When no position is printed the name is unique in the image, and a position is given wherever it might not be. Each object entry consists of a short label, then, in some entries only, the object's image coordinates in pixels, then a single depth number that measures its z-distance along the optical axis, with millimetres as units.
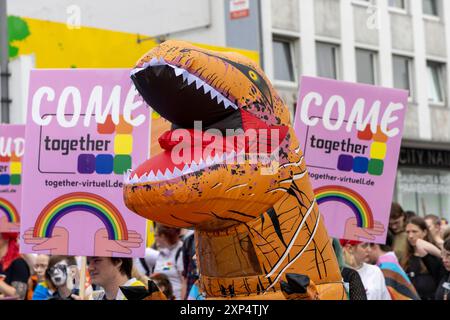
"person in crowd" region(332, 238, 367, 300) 4907
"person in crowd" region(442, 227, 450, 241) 8280
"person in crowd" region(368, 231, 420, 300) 6699
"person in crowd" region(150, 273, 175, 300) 6953
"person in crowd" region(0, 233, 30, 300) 8164
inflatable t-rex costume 3793
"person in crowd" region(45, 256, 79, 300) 7203
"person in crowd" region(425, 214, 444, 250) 9667
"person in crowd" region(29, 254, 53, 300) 9195
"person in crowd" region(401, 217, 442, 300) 8141
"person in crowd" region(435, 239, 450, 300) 7000
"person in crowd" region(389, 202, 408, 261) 8398
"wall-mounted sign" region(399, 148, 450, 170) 27000
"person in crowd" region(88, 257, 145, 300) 5770
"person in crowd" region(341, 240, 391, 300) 6457
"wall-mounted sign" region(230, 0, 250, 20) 23266
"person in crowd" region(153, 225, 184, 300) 8055
